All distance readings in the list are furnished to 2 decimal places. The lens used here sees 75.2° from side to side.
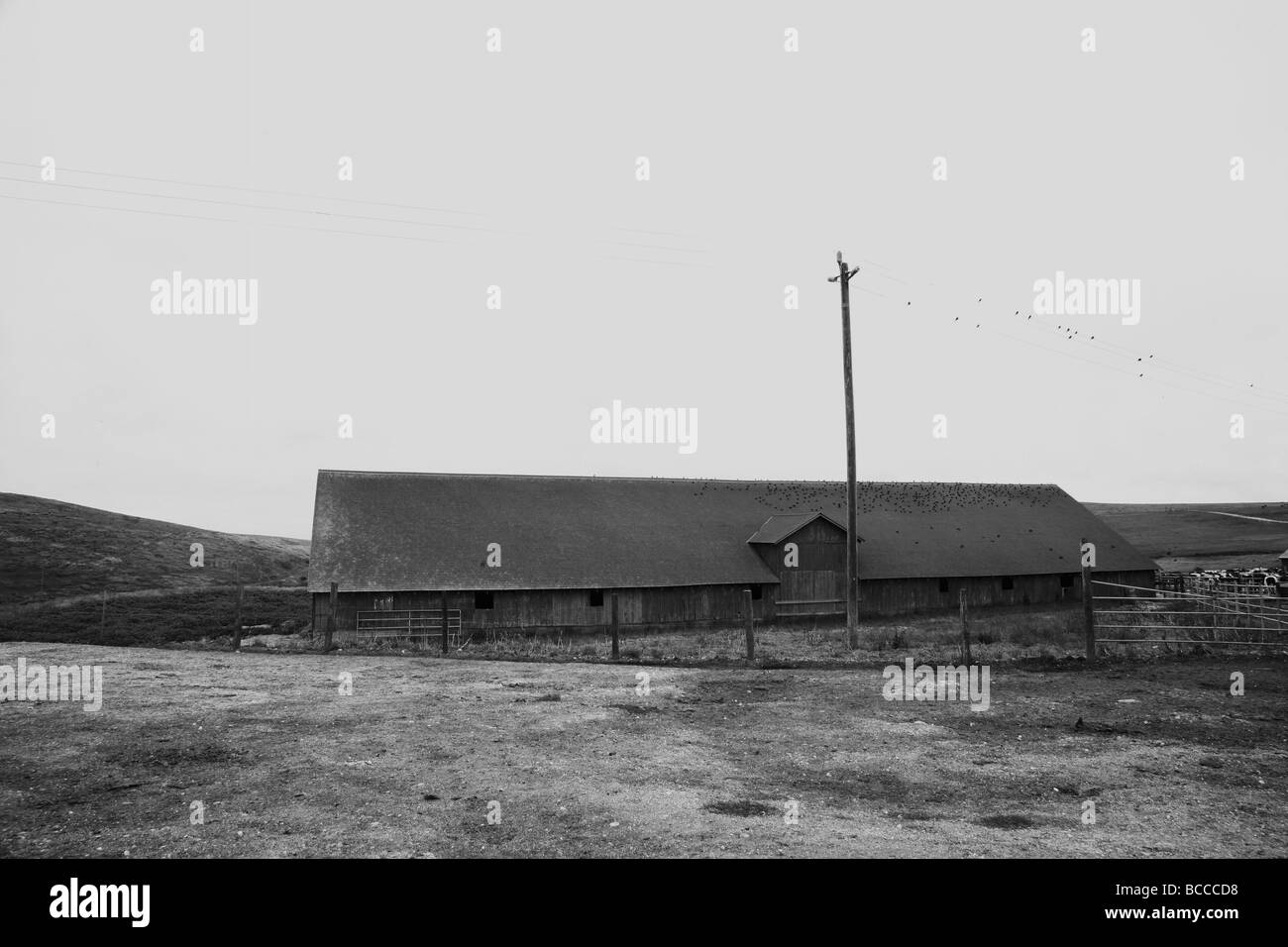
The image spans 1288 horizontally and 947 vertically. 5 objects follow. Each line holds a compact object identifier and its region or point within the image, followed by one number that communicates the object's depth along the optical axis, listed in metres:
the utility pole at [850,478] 23.80
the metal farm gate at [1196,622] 19.72
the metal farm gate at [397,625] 28.14
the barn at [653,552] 30.36
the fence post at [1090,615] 17.88
